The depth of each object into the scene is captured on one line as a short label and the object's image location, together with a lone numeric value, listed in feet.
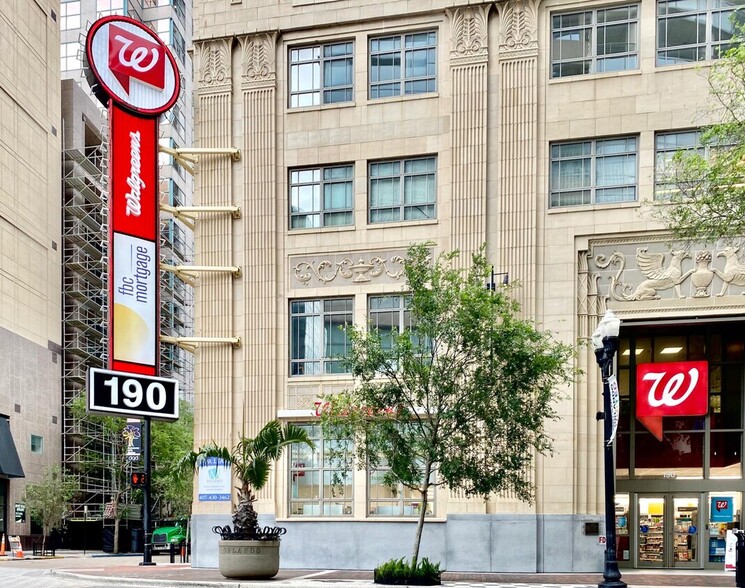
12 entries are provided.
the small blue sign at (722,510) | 103.55
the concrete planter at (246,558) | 85.35
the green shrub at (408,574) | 79.97
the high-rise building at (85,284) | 248.32
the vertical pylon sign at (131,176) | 112.16
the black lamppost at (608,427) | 67.82
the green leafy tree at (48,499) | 199.21
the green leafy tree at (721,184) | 64.23
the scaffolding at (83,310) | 246.88
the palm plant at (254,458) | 87.66
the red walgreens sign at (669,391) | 103.30
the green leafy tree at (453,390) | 80.59
